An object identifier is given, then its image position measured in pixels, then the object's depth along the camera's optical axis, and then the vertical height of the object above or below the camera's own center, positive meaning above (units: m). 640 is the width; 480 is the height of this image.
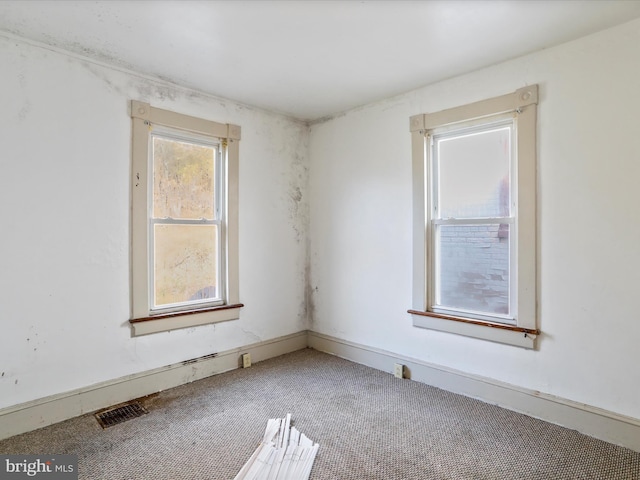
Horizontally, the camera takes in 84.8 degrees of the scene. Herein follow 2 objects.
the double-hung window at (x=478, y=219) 2.49 +0.17
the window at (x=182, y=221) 2.78 +0.19
